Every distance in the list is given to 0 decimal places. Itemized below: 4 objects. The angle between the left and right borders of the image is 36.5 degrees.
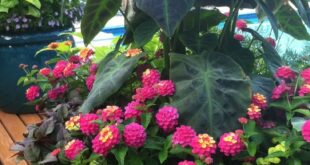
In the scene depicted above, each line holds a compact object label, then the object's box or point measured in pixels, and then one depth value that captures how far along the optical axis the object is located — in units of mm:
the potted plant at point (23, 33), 2289
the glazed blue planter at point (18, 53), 2312
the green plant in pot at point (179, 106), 1037
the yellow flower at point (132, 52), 1397
